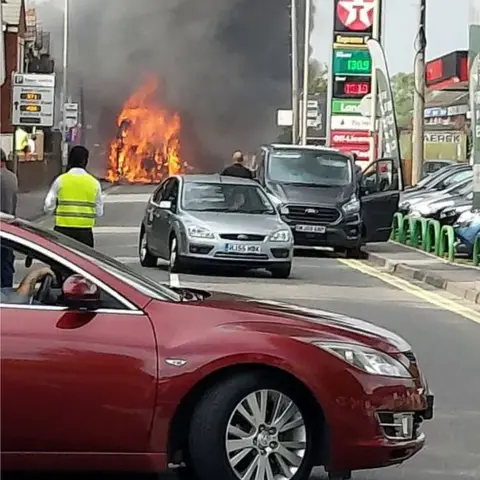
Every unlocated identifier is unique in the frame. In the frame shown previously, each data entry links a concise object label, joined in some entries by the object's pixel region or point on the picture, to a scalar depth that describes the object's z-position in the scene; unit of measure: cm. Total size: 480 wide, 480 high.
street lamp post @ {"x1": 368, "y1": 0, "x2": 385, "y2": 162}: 3412
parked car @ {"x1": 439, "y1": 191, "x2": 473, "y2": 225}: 2264
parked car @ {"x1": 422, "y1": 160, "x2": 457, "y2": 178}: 4106
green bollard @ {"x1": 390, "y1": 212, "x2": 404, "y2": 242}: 2464
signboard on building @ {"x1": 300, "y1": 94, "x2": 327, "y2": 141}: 5266
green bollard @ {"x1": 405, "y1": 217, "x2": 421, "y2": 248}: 2335
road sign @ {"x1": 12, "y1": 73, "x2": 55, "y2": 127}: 2991
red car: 560
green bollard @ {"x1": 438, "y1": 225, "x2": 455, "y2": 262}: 2012
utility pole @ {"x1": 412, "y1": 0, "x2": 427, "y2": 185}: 2670
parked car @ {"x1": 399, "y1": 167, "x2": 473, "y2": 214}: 2562
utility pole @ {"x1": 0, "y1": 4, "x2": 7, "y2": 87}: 890
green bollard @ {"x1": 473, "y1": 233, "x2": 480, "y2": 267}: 1894
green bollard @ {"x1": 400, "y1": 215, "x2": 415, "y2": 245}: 2402
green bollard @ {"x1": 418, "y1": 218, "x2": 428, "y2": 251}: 2211
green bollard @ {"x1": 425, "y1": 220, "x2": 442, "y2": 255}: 2156
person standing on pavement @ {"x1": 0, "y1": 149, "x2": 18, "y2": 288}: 1191
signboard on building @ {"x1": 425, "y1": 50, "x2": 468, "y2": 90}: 4816
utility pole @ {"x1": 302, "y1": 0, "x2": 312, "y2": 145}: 4674
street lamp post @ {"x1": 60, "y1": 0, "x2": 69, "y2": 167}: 4669
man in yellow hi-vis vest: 1240
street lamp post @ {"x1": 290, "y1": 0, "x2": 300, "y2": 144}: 4942
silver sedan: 1698
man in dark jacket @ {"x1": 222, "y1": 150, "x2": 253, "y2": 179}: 2233
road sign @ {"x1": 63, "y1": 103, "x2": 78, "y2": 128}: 4597
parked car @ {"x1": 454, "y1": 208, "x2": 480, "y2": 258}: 2034
